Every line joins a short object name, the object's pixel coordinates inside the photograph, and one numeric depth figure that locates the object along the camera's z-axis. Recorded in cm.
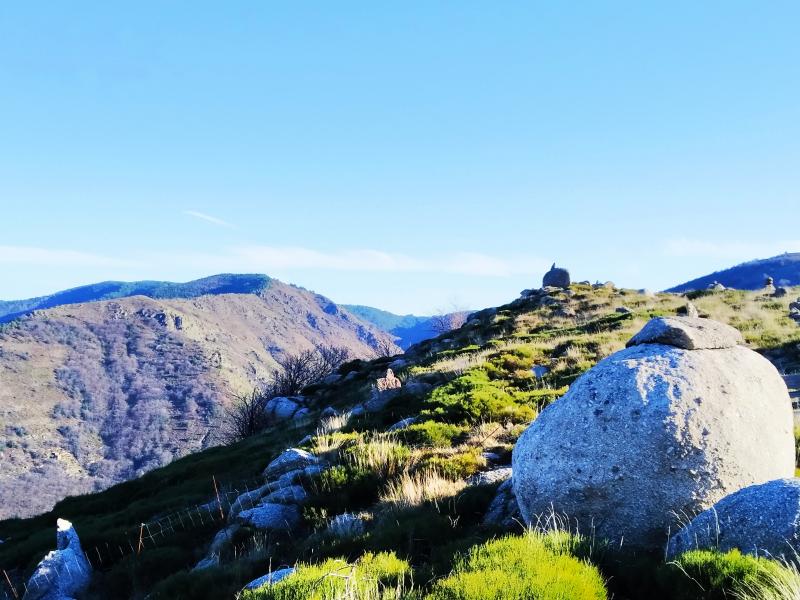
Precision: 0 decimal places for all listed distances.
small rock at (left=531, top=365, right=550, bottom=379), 1674
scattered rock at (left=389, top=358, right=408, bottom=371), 3066
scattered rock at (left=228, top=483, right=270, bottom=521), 970
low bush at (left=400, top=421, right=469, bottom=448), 1081
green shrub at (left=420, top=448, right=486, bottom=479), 860
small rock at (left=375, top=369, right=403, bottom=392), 2026
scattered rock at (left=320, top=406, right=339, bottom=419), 2190
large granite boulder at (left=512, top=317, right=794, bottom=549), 527
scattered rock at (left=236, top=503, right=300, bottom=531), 830
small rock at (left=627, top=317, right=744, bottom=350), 614
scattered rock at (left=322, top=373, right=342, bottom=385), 3447
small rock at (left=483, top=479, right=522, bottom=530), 631
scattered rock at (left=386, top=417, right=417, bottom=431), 1265
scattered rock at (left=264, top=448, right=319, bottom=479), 1146
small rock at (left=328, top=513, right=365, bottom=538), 681
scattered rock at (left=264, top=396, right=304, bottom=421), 3014
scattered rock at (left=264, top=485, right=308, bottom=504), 917
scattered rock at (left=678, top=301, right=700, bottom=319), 1438
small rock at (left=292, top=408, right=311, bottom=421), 2702
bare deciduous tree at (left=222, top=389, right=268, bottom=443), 3353
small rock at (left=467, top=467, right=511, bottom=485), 794
